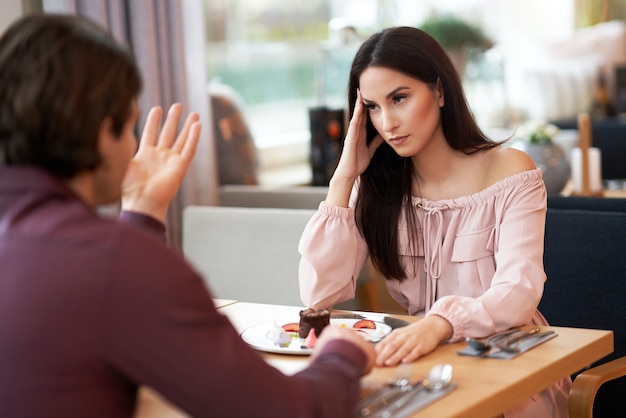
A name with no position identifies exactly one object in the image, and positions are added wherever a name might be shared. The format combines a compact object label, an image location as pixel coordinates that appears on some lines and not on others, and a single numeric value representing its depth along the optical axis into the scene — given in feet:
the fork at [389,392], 7.29
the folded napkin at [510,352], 8.09
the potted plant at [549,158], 14.18
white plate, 8.31
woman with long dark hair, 9.57
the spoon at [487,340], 8.17
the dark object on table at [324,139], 15.93
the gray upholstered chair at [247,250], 11.25
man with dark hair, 6.36
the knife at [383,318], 8.75
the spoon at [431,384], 7.32
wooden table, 7.43
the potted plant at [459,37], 23.23
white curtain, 13.71
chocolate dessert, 8.54
